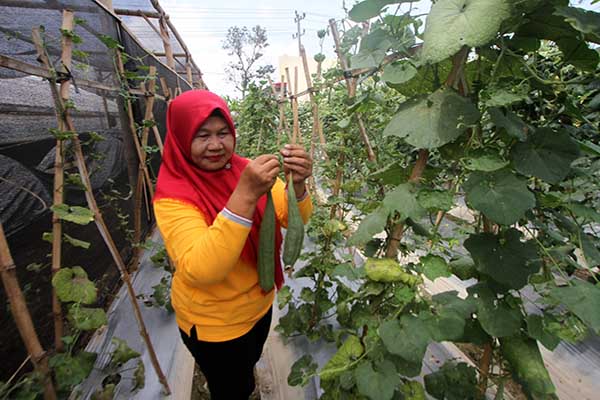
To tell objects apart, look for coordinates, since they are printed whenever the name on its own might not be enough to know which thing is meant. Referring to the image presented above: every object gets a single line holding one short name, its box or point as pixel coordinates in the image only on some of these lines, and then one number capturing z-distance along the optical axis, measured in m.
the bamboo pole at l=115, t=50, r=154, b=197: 1.86
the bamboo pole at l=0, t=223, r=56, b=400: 0.82
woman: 0.84
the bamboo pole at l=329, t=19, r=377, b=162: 1.50
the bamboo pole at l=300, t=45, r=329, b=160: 2.55
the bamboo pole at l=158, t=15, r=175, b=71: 3.35
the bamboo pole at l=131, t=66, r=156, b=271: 2.07
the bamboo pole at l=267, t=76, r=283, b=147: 3.72
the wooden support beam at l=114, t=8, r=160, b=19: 3.22
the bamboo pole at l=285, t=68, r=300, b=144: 2.78
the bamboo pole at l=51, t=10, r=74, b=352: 1.05
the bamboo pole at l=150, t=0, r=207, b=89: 3.36
